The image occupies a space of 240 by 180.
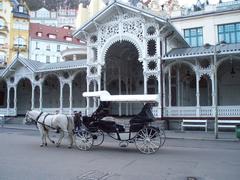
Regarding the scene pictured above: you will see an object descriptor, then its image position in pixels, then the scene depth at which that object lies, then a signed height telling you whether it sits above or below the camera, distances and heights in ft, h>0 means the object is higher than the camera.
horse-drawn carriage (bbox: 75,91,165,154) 39.01 -3.36
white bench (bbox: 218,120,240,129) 67.41 -4.84
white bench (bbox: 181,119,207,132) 71.46 -5.06
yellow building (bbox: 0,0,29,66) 200.54 +47.83
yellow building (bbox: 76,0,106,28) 236.43 +70.84
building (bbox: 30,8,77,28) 367.86 +105.76
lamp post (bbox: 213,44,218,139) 57.11 -3.72
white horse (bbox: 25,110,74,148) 45.16 -2.95
